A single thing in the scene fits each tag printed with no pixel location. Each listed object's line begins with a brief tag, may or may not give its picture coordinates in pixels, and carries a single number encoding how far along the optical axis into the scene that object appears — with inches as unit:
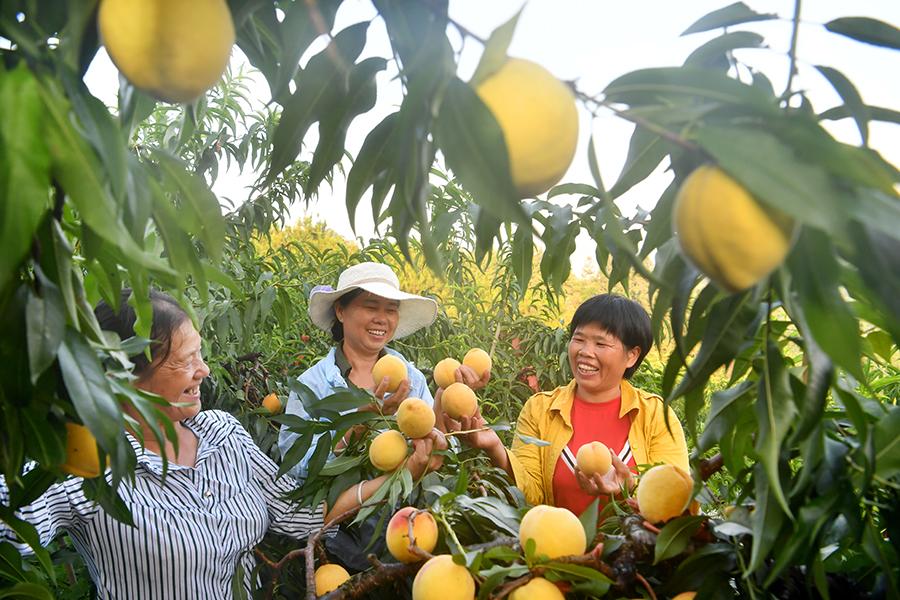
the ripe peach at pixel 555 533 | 34.3
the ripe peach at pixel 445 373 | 78.2
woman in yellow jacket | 82.7
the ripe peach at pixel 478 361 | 80.9
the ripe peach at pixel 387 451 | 55.1
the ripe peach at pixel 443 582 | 33.0
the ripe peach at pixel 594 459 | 62.4
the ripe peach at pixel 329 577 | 48.5
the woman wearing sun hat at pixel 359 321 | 84.0
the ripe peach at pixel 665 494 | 34.8
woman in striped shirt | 57.4
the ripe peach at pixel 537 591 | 32.1
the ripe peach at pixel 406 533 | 38.8
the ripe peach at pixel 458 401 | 67.2
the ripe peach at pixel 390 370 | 70.8
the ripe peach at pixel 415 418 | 54.4
